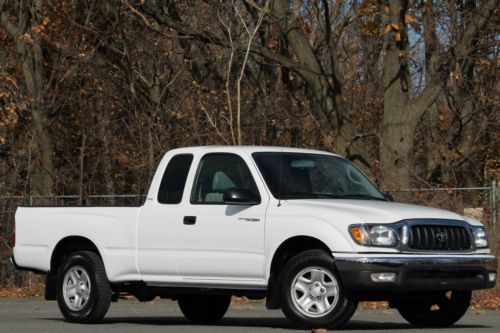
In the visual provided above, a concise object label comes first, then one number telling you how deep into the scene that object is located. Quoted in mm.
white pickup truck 12883
